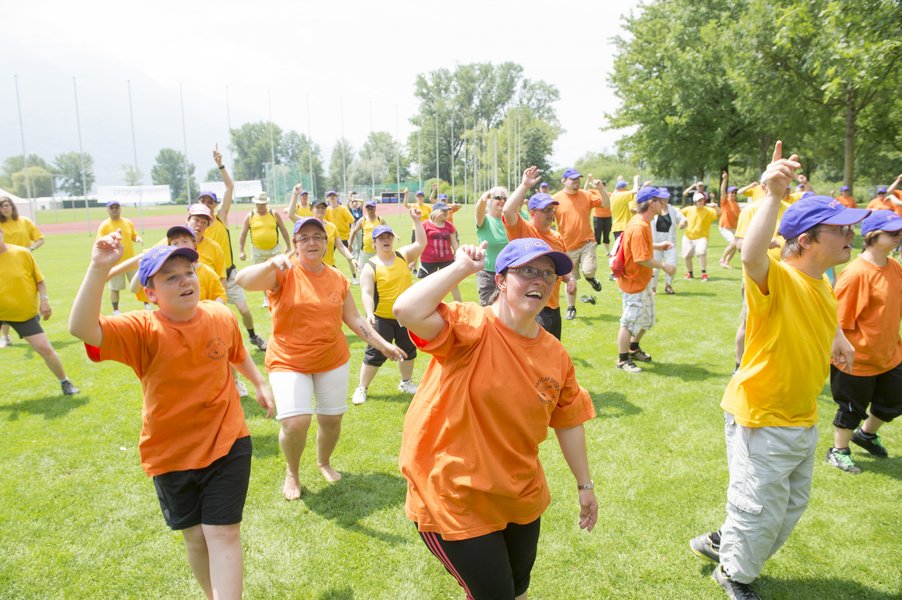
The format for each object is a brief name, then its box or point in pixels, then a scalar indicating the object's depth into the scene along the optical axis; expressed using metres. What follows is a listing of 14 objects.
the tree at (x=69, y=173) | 98.50
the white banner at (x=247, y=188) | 41.84
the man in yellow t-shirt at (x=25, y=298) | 6.79
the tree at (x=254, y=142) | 94.70
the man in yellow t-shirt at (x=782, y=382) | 3.08
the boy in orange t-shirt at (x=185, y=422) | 2.99
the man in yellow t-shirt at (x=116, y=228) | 10.96
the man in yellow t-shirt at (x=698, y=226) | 13.82
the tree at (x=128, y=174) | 76.72
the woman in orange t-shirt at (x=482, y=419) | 2.40
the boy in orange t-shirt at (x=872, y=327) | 4.57
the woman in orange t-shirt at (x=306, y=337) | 4.52
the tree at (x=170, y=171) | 118.62
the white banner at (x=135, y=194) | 36.22
